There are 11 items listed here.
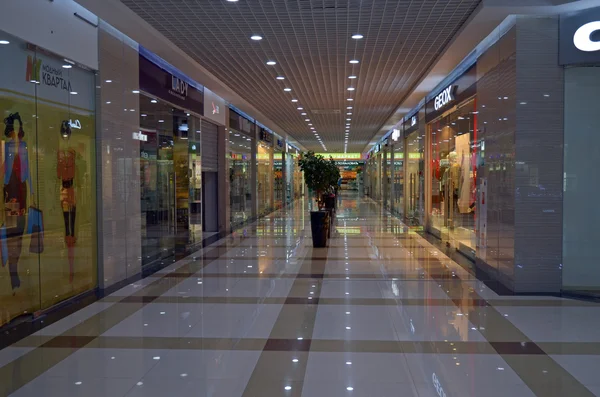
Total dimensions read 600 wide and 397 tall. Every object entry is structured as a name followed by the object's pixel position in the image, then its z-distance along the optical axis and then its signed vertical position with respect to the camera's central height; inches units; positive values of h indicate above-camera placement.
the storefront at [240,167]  614.5 +17.2
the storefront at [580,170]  260.1 +4.3
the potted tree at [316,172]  519.8 +7.8
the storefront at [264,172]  809.5 +13.3
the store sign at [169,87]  339.6 +66.6
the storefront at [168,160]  347.9 +15.6
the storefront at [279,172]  1008.2 +15.6
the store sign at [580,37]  249.9 +65.9
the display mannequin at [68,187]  245.4 -2.5
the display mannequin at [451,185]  466.3 -5.1
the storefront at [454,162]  386.0 +15.1
